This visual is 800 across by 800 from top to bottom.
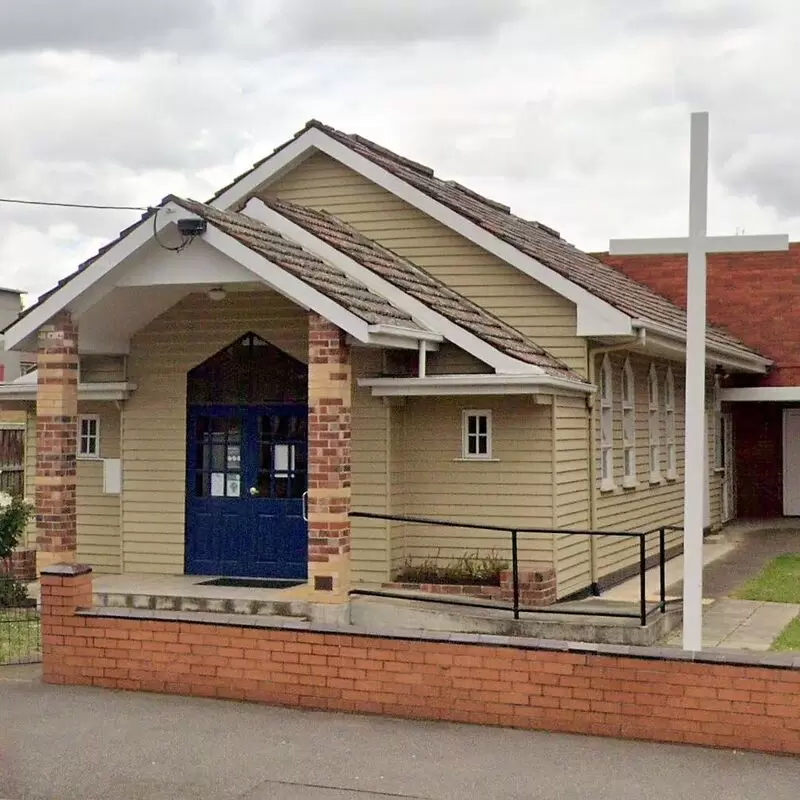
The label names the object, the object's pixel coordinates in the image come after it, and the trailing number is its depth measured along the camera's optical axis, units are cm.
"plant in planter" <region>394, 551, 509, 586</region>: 1314
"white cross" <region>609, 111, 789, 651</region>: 852
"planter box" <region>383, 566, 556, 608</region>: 1268
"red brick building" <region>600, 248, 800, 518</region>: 2252
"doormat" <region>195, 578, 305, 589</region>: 1332
